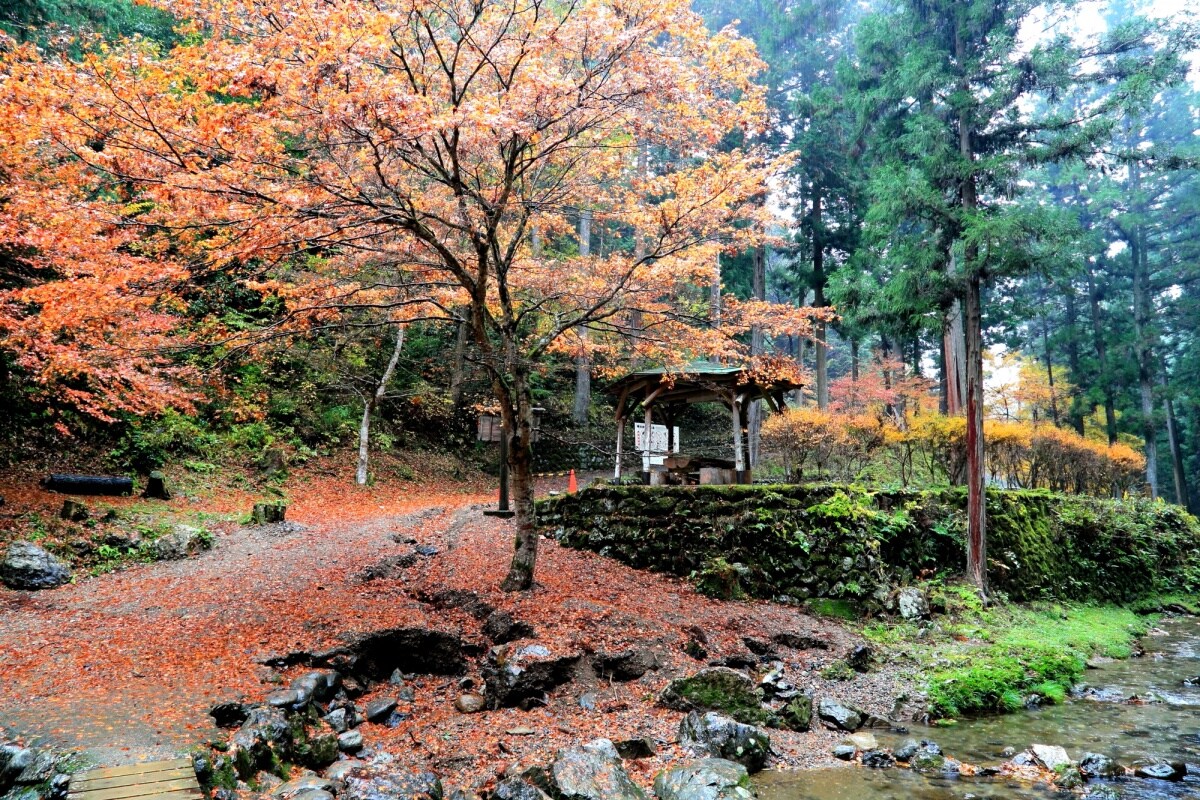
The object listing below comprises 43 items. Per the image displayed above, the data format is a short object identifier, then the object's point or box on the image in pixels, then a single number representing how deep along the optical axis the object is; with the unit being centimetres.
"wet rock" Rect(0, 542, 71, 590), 746
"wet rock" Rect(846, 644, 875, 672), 709
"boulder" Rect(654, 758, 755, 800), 417
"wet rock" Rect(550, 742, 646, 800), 405
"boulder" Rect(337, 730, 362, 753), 461
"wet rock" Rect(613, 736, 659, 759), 486
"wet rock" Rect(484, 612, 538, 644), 653
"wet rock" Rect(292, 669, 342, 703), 507
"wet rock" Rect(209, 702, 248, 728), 445
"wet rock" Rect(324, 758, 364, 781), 414
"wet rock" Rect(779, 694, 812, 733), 561
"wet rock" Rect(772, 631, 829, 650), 748
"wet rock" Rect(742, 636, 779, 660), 716
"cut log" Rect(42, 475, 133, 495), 1037
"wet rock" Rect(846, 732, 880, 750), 531
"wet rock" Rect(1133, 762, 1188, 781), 488
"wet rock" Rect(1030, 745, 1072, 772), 492
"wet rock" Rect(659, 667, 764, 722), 563
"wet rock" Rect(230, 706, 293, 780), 400
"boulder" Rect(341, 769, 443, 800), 381
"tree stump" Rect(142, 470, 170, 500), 1155
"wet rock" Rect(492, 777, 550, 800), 403
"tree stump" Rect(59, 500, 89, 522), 912
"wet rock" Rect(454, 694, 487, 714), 551
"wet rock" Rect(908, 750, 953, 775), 498
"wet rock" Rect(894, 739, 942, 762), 516
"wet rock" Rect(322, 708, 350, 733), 491
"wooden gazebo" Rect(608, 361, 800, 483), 1141
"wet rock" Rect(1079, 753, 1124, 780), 493
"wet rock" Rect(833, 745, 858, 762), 515
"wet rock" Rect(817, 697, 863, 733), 571
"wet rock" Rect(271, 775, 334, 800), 377
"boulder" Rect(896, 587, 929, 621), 849
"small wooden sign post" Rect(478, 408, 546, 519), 1225
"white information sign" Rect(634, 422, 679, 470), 1336
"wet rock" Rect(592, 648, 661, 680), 623
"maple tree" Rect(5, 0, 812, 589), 513
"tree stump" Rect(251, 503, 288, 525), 1116
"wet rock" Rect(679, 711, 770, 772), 488
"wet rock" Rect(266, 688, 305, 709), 476
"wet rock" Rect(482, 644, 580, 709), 560
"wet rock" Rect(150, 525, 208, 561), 905
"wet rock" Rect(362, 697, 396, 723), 523
